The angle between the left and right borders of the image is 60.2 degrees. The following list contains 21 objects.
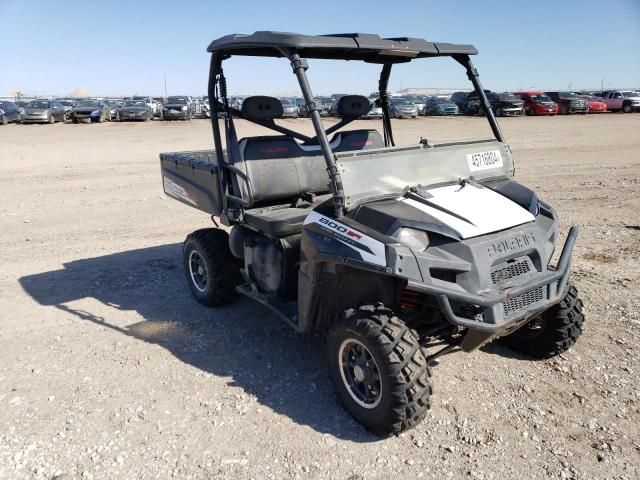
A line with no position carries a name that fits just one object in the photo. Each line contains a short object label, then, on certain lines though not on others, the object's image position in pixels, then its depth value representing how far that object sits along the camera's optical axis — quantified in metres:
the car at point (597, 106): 34.91
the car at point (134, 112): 31.05
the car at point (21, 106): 29.71
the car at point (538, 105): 32.72
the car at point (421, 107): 35.88
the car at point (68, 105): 31.01
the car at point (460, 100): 33.85
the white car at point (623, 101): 34.83
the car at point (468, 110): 32.02
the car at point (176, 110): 32.06
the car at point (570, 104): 33.66
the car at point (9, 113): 28.67
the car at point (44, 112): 29.03
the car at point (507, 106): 31.83
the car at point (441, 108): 34.62
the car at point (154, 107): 34.96
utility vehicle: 3.20
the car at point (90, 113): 30.25
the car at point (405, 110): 32.36
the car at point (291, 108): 29.38
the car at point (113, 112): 32.03
